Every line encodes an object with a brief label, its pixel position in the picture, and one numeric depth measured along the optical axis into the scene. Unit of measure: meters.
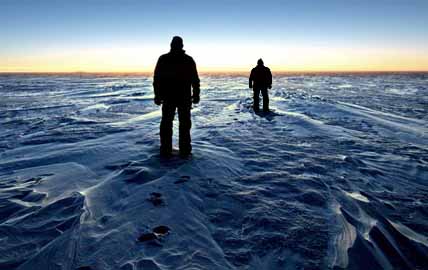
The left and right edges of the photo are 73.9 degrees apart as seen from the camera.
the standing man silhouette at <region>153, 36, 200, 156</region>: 5.11
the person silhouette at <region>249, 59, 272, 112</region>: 12.19
